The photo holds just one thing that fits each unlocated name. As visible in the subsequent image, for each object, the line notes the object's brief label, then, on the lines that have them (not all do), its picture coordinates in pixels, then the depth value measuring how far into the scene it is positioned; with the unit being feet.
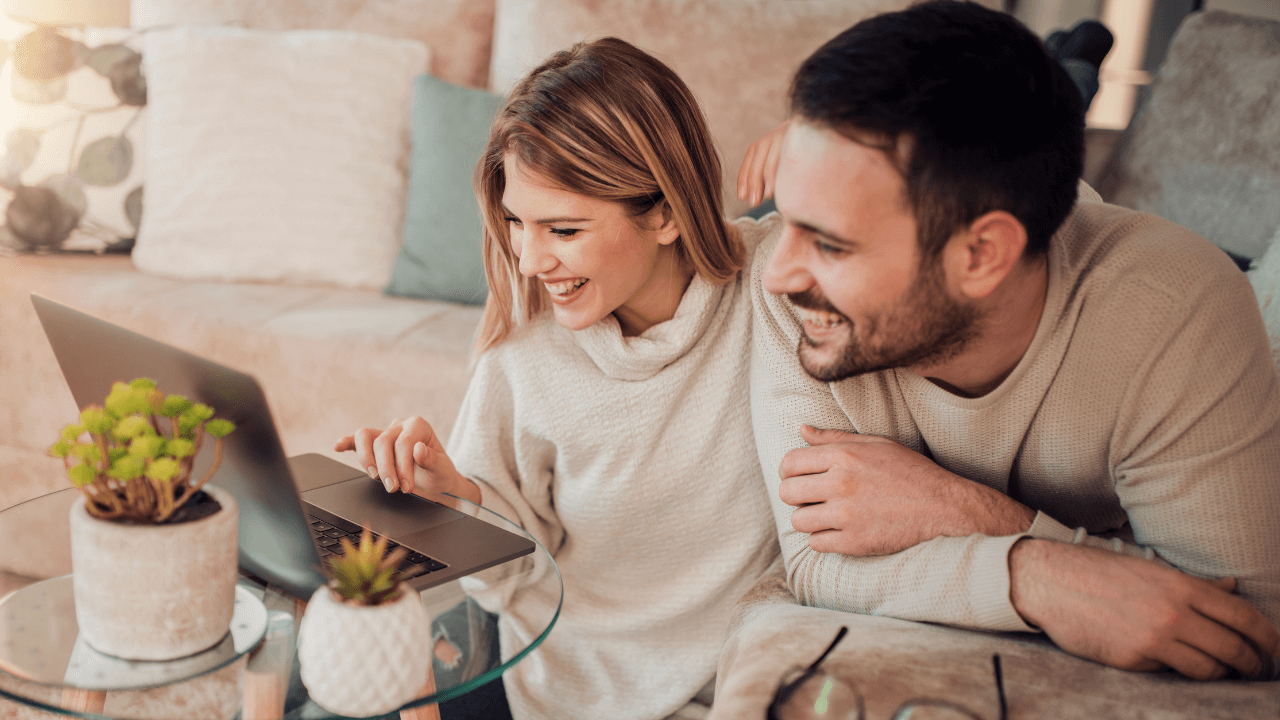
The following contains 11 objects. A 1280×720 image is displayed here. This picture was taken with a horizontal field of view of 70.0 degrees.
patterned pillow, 6.87
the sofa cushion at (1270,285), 3.85
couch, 6.02
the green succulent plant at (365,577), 2.17
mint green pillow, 6.57
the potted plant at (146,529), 2.20
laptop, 2.45
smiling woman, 3.62
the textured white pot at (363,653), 2.18
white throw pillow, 6.90
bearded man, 2.68
